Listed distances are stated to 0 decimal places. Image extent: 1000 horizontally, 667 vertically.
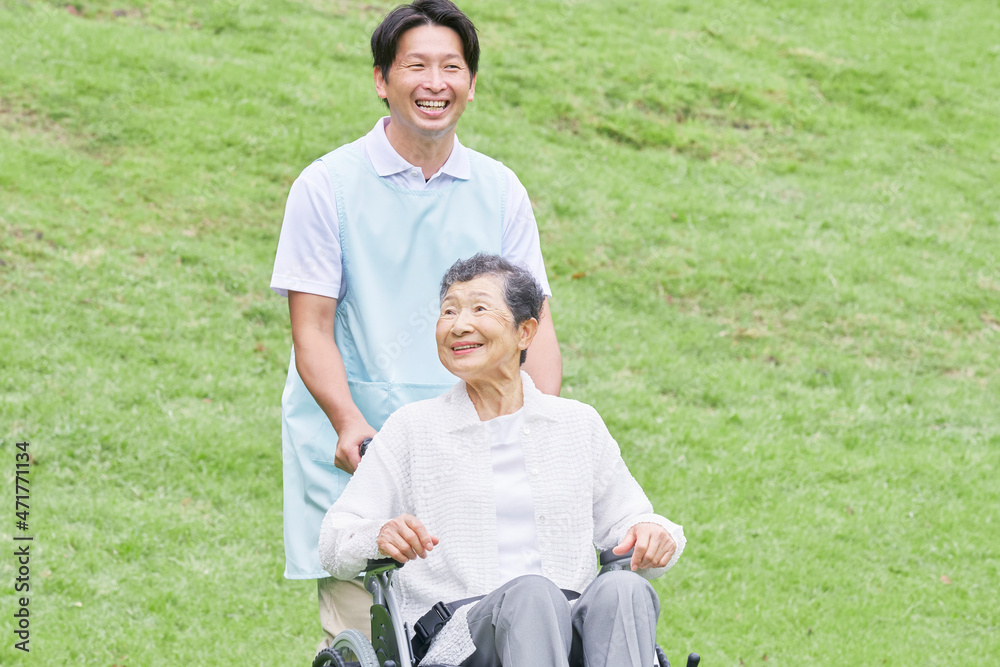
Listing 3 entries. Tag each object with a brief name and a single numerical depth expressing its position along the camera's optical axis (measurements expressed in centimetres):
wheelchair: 473
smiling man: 559
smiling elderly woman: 468
